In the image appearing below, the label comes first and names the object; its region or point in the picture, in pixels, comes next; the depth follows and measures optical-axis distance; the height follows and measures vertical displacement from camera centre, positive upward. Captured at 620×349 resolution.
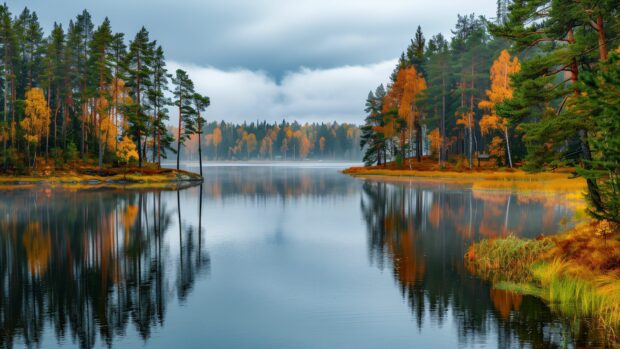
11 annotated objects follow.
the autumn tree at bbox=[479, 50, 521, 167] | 61.59 +9.25
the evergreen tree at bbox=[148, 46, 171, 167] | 72.31 +9.57
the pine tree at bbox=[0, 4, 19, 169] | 65.44 +14.87
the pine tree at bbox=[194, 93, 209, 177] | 78.06 +9.11
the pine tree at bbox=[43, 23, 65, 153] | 71.69 +14.41
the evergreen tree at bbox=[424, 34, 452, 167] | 74.12 +10.77
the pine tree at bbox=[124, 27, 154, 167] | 67.31 +12.17
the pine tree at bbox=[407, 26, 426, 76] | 92.61 +21.73
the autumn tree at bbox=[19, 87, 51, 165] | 63.81 +6.20
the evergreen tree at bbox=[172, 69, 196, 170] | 74.81 +10.17
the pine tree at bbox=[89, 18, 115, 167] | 68.19 +13.11
